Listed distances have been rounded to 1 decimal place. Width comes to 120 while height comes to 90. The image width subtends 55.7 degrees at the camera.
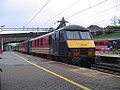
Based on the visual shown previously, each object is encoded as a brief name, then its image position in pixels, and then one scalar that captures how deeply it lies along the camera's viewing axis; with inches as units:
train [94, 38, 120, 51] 806.7
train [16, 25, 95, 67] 320.7
